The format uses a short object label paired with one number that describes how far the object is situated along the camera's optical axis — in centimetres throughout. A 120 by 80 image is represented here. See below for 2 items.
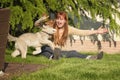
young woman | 608
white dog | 594
